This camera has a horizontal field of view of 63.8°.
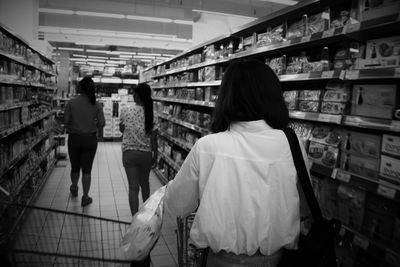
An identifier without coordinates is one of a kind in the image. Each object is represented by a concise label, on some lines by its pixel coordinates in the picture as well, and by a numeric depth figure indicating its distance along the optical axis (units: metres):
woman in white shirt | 1.34
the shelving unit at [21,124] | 3.51
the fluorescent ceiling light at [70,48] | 15.06
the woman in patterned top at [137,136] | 3.90
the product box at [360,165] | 1.97
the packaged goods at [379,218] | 1.90
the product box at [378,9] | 1.72
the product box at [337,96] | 2.16
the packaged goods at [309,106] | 2.41
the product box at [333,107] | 2.17
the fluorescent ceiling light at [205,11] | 7.15
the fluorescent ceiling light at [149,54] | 15.76
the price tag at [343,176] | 2.00
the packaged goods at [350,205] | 2.08
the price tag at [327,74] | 2.11
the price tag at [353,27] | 1.88
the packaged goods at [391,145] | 1.82
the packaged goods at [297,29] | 2.58
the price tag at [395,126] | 1.69
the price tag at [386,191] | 1.69
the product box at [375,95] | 1.86
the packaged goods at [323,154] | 2.24
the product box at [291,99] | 2.62
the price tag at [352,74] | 1.92
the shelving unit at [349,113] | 1.81
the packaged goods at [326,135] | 2.28
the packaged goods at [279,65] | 2.84
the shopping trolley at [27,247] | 1.26
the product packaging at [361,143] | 1.98
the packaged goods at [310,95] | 2.40
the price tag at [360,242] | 1.90
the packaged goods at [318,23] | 2.35
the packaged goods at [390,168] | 1.82
